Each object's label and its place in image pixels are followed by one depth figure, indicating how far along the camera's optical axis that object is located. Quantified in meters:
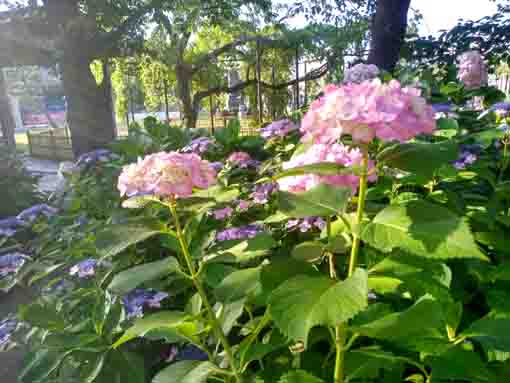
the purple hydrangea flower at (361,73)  2.01
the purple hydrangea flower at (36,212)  2.14
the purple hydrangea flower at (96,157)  2.69
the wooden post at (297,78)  4.55
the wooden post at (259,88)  4.14
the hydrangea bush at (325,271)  0.64
